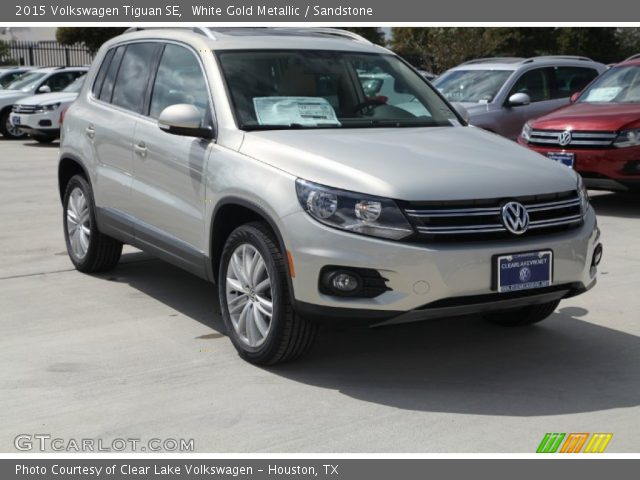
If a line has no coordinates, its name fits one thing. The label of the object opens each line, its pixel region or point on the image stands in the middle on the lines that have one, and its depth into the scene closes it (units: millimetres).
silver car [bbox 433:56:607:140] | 13516
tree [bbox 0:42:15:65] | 42656
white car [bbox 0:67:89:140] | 21625
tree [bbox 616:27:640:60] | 60625
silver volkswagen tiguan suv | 4930
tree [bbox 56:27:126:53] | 44562
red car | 10523
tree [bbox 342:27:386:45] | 55406
